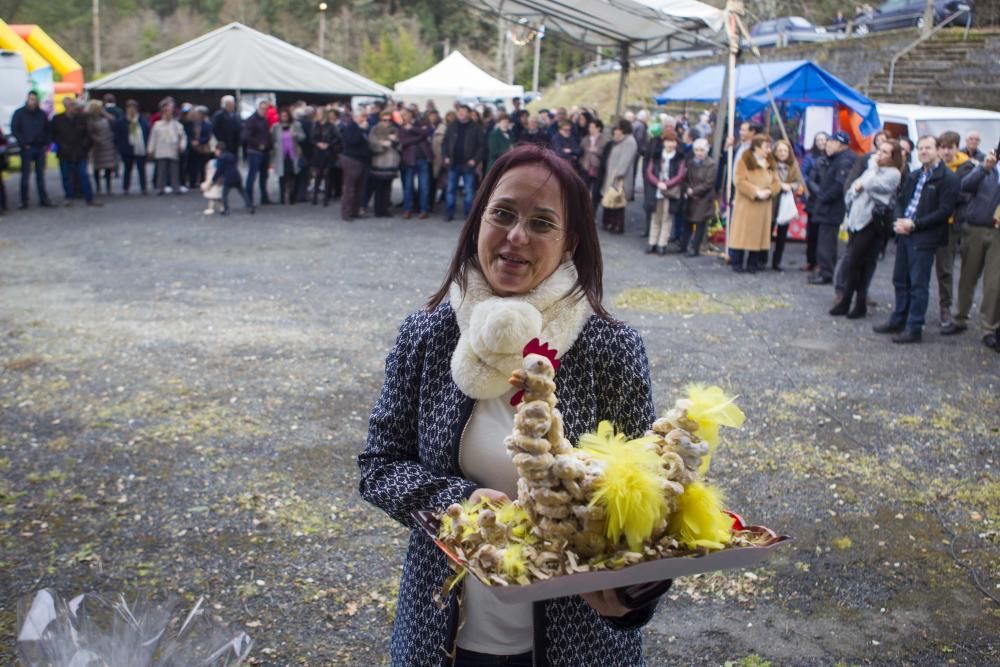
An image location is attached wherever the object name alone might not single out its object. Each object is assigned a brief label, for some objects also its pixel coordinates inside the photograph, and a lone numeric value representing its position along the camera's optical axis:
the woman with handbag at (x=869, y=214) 9.93
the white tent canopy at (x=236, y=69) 18.98
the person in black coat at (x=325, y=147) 17.78
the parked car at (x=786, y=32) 31.69
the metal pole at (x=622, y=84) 19.02
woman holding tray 1.98
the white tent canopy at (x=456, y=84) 26.12
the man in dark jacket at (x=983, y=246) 9.30
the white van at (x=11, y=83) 20.42
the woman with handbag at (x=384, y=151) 16.50
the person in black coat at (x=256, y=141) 16.72
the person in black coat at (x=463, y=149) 16.81
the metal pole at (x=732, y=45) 13.41
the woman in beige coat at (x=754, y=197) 12.64
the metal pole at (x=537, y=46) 18.84
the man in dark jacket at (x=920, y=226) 9.00
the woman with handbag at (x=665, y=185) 14.09
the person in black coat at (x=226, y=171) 15.88
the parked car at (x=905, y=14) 25.80
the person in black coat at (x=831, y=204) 11.70
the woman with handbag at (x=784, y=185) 12.95
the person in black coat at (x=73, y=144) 16.58
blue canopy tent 15.38
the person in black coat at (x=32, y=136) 15.89
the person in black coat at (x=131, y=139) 18.28
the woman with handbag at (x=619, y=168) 15.83
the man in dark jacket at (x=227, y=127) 17.14
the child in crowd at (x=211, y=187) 16.14
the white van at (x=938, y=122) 15.21
